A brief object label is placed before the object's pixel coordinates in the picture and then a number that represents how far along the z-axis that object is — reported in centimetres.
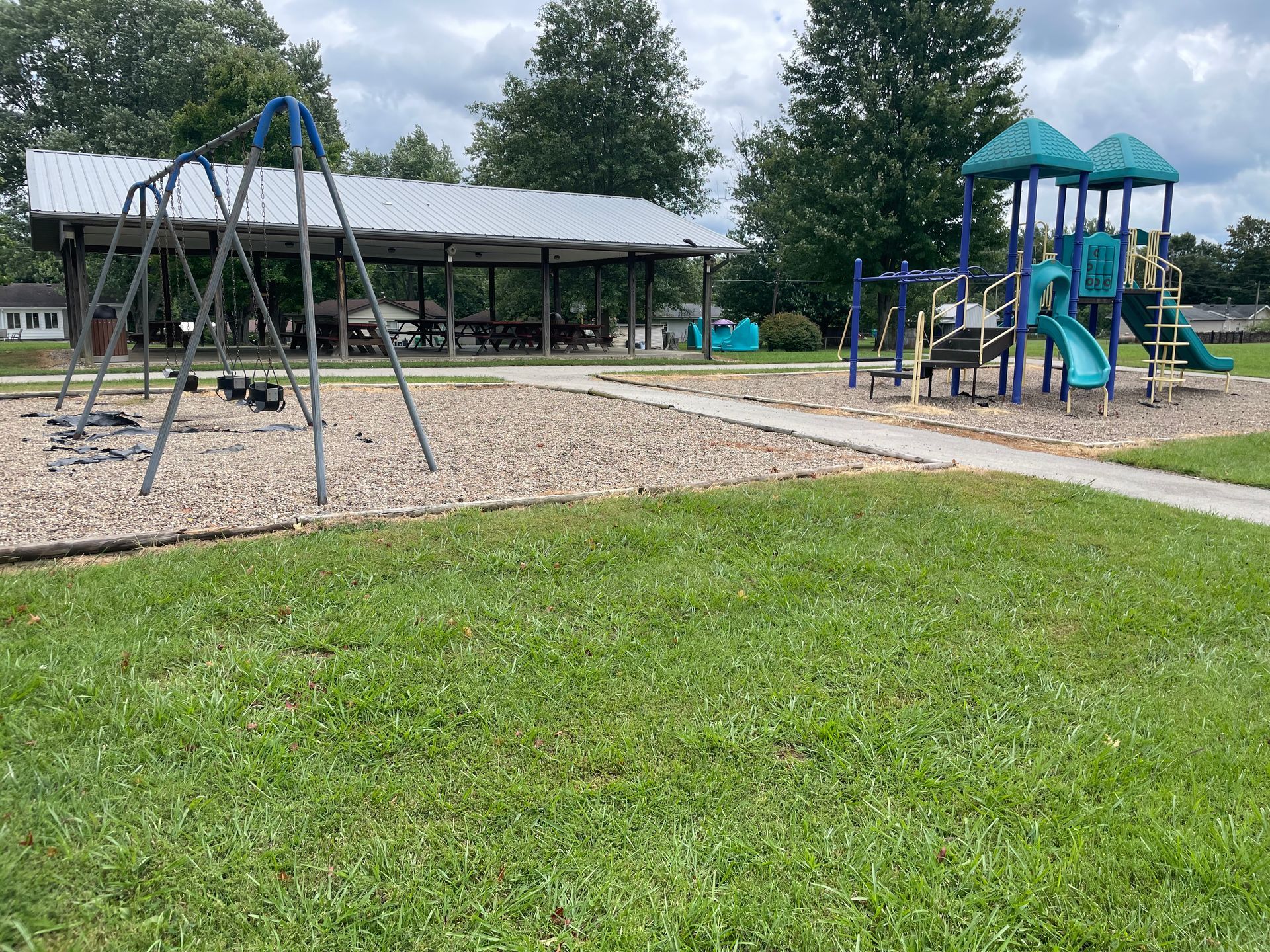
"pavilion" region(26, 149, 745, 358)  1730
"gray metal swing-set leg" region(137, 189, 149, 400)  960
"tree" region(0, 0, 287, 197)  3622
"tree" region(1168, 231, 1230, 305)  7619
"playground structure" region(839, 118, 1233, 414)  1237
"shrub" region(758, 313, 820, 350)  3123
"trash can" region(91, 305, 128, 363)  1866
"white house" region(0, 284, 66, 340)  6388
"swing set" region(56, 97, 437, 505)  535
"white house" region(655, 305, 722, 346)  5708
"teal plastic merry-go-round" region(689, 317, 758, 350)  3478
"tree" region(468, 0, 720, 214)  3666
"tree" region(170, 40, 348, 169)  3038
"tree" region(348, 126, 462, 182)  4791
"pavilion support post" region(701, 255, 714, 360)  2392
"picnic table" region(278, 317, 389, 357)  2242
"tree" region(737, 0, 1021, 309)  2672
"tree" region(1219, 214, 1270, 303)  7488
